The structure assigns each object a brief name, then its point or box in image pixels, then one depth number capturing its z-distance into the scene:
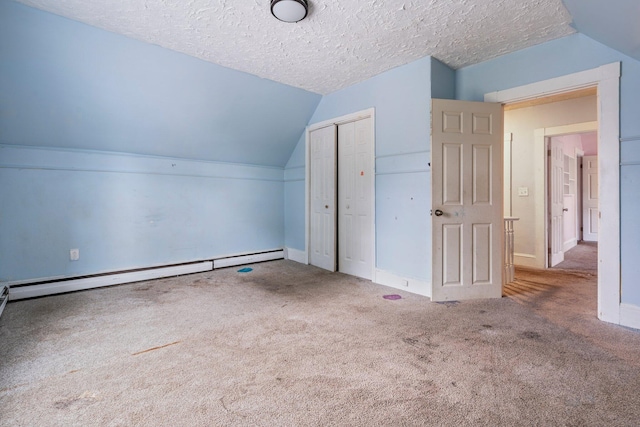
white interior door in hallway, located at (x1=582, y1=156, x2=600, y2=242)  7.59
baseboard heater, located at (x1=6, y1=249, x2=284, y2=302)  3.32
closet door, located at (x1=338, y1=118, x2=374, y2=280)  4.08
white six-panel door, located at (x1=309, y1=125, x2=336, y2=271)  4.59
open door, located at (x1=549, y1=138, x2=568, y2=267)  4.81
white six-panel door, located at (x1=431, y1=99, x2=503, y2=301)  3.22
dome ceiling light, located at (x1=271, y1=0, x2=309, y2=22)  2.33
